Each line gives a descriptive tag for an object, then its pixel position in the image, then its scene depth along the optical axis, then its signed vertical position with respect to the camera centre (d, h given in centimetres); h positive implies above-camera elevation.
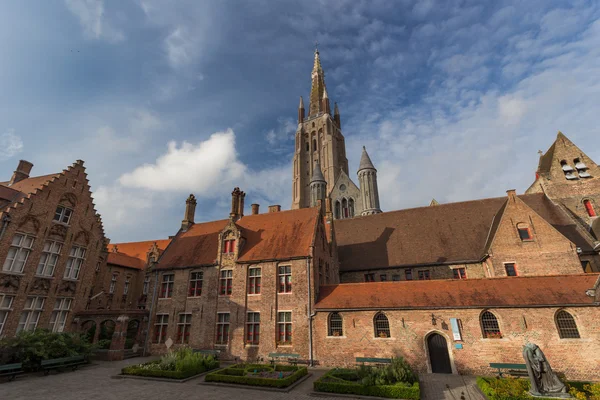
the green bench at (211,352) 2168 -170
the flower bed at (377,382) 1284 -245
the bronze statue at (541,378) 1163 -202
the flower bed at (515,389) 1112 -244
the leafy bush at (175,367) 1642 -211
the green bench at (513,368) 1540 -210
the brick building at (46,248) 2014 +568
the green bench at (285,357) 1905 -195
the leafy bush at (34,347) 1678 -98
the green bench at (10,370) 1507 -194
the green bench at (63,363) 1699 -190
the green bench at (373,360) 1784 -195
